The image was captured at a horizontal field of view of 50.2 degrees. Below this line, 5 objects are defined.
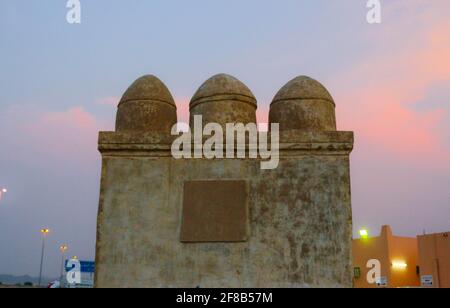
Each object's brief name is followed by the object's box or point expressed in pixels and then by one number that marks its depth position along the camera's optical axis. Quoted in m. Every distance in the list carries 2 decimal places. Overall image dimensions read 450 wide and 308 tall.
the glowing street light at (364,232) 25.84
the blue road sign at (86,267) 21.95
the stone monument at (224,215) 6.27
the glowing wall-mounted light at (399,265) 30.25
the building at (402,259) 26.62
